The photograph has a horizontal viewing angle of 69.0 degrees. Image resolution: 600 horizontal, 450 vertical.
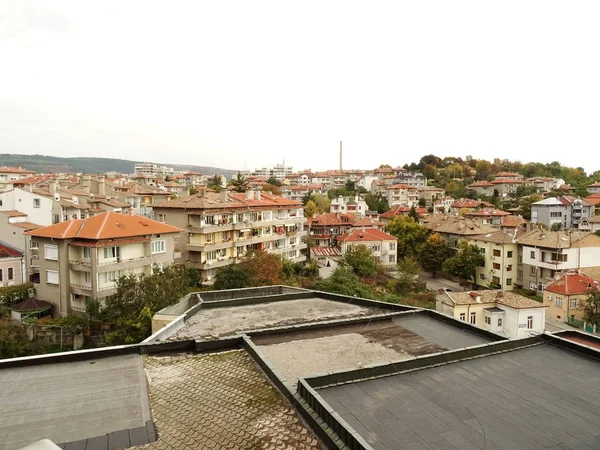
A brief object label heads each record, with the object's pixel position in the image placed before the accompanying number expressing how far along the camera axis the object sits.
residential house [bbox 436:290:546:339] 29.75
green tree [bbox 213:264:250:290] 30.31
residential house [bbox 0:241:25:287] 30.44
